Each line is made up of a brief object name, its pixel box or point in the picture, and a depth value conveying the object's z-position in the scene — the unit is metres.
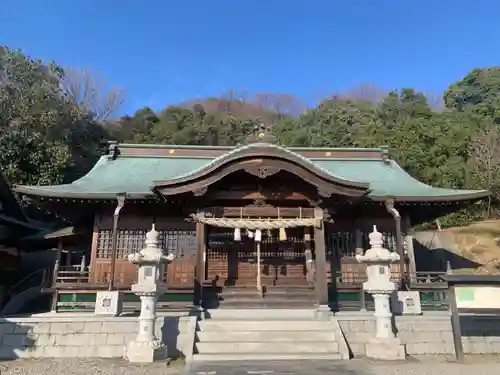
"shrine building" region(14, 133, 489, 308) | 11.49
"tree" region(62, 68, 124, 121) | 39.81
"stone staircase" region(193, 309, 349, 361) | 8.45
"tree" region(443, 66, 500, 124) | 48.28
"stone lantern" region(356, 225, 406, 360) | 8.49
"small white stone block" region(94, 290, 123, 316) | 9.88
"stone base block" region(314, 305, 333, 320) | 10.20
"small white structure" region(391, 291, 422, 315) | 10.05
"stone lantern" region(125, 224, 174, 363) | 8.06
